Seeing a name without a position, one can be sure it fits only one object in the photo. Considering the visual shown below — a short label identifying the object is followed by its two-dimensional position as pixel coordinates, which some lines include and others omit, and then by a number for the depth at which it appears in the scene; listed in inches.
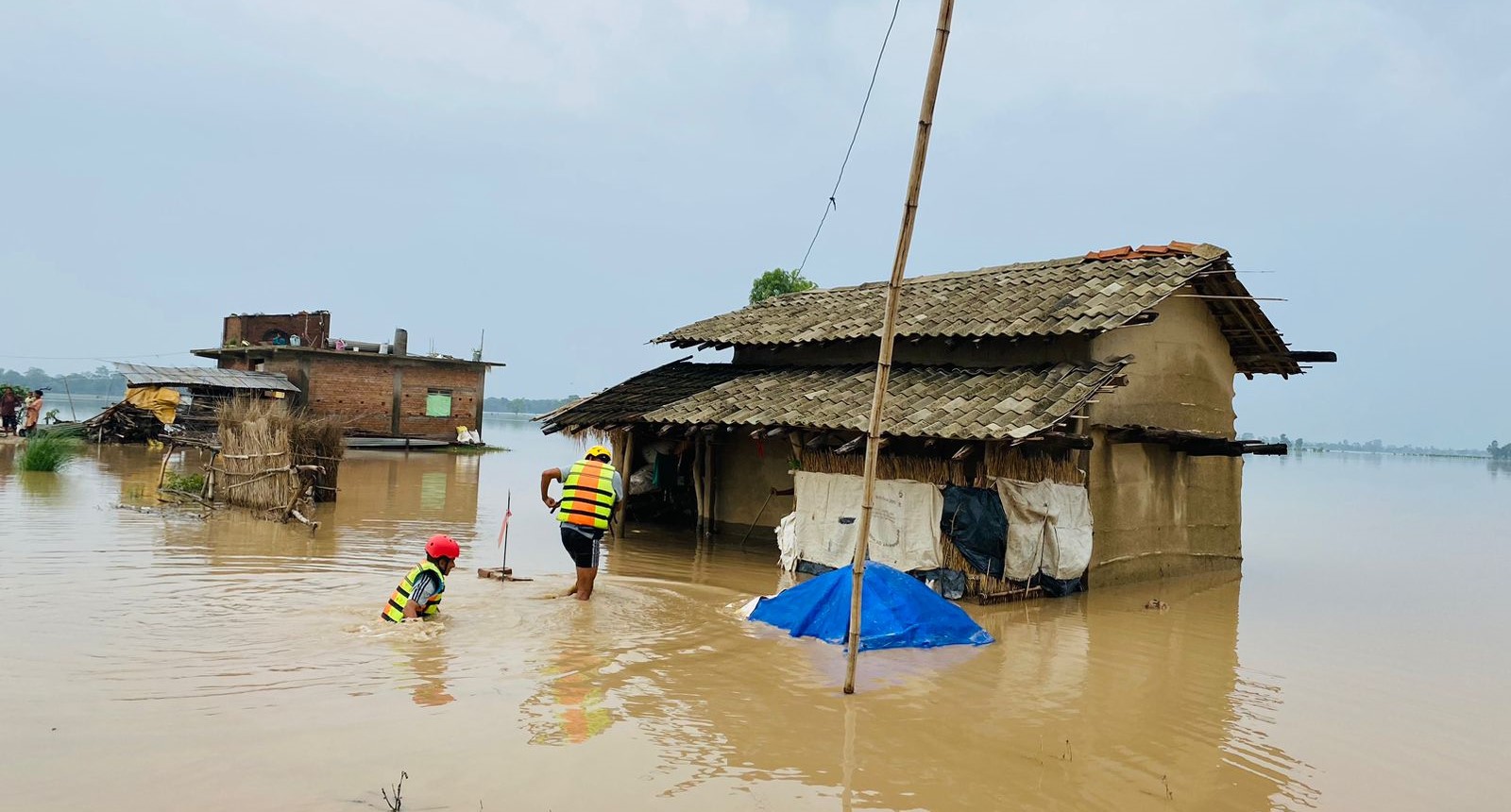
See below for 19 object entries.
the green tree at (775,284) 1222.3
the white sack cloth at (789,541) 522.3
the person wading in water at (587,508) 391.5
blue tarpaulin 348.5
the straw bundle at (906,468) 467.2
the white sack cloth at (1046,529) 454.3
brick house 1310.3
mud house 463.5
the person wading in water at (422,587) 328.8
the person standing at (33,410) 1213.7
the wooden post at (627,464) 653.3
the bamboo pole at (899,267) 257.1
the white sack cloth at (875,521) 464.4
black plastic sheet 455.5
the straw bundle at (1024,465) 457.7
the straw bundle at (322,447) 645.3
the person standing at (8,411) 1229.1
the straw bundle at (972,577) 457.4
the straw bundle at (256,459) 594.5
